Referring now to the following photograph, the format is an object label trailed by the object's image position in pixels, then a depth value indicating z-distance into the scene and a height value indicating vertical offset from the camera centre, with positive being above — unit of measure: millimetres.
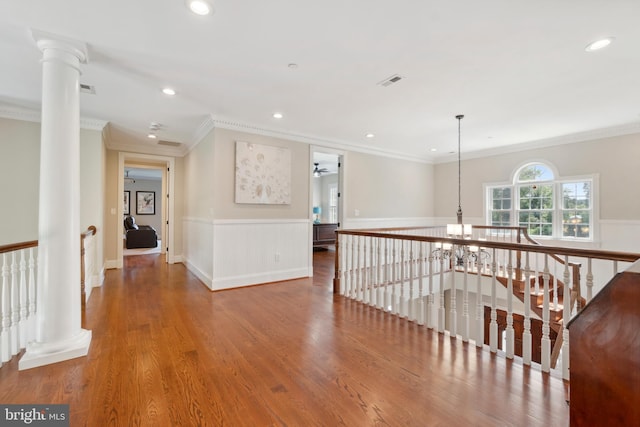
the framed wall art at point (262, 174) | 4570 +645
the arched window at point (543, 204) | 5402 +228
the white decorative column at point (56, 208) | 2297 +30
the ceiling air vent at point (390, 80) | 3042 +1446
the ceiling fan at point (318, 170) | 9705 +1533
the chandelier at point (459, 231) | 4103 -244
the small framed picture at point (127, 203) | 11289 +355
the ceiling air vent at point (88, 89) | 3293 +1437
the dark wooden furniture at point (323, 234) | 8266 -620
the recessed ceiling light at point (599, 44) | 2381 +1451
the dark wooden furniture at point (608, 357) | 862 -456
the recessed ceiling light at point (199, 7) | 1949 +1424
